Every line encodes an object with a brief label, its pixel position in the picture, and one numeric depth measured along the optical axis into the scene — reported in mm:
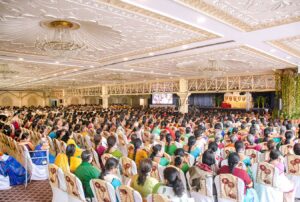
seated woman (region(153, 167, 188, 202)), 2859
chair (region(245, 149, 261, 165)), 5328
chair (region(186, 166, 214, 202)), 3582
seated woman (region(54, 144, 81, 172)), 4564
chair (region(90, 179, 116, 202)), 3115
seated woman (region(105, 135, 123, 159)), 5199
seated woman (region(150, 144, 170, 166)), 4477
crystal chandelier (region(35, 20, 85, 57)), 5328
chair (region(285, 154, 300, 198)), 4961
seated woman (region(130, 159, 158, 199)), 3258
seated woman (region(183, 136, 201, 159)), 5684
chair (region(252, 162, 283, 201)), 4051
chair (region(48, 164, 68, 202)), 3797
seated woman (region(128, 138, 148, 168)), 5211
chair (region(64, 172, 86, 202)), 3436
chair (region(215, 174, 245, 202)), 3391
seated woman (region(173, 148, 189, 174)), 4043
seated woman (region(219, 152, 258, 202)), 3654
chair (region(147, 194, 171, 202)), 2592
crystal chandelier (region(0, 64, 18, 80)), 10552
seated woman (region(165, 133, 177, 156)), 5872
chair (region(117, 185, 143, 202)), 2826
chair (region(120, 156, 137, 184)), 4610
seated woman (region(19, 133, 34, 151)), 6412
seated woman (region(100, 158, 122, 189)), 3411
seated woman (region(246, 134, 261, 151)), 5853
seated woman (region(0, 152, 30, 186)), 5684
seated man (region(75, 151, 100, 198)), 3889
